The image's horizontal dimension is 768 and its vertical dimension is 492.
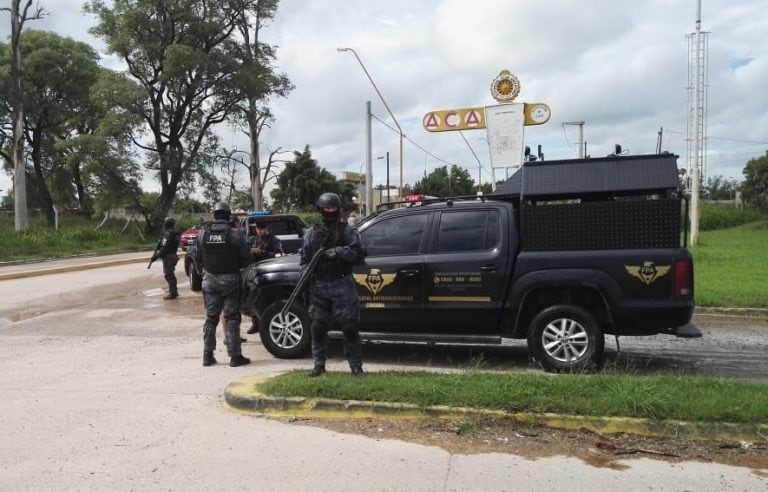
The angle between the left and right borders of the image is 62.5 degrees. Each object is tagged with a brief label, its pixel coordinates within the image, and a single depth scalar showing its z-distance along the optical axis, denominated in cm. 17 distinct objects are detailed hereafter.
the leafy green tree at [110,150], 3741
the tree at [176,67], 3828
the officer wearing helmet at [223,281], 712
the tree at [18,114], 3200
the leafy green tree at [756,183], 5056
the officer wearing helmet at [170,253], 1336
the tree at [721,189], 10119
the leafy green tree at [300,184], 7512
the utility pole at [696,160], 2114
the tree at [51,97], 4331
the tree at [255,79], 4081
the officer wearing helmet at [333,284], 589
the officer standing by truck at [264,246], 1059
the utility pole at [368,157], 2481
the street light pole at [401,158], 3212
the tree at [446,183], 8050
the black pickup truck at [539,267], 623
